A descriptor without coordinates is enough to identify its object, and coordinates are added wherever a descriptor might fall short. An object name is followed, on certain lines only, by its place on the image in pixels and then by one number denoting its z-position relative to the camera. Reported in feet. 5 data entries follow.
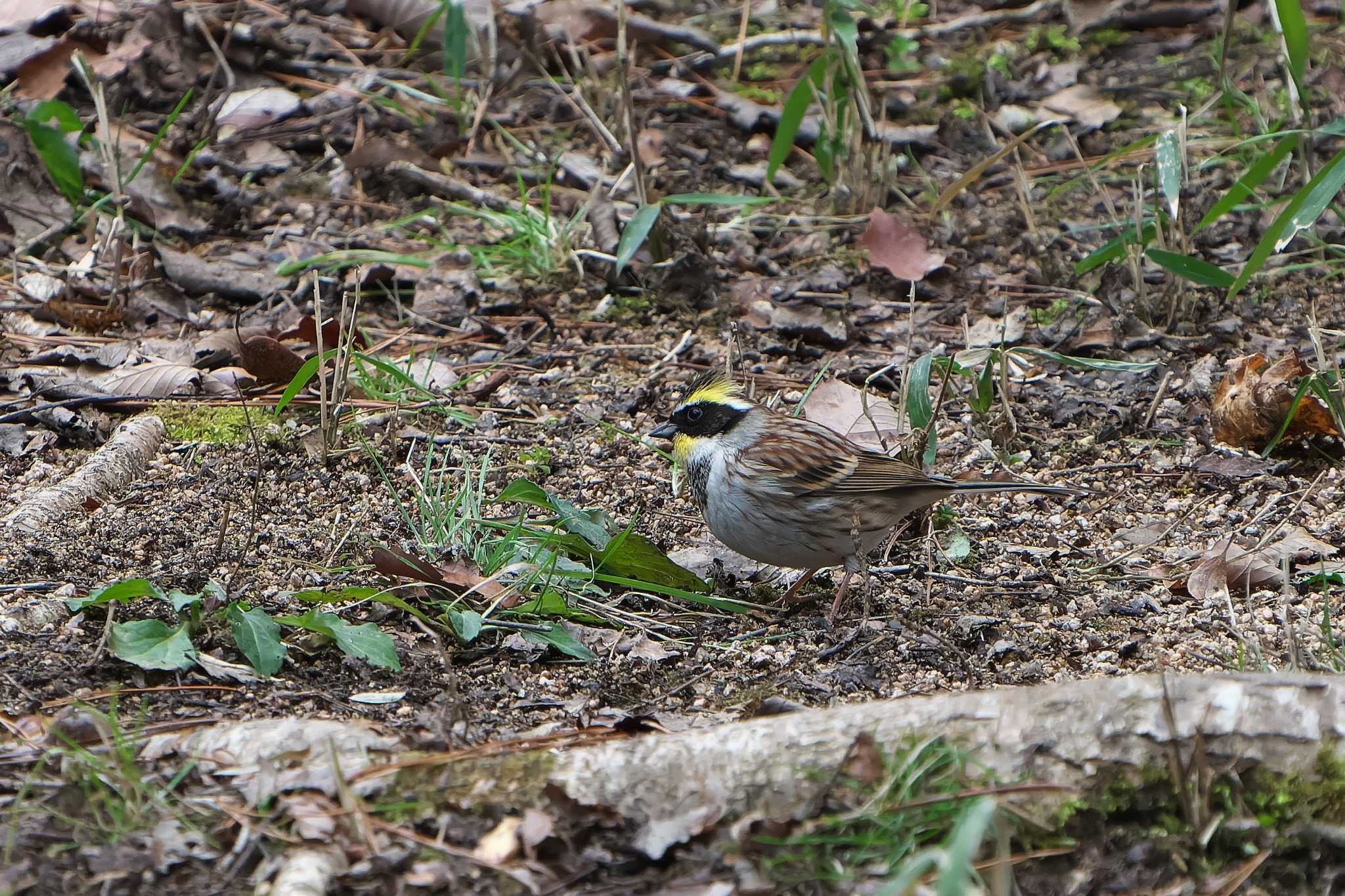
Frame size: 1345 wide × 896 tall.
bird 29.81
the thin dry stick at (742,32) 56.08
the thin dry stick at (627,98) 41.04
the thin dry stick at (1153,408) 35.01
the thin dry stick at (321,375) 32.12
